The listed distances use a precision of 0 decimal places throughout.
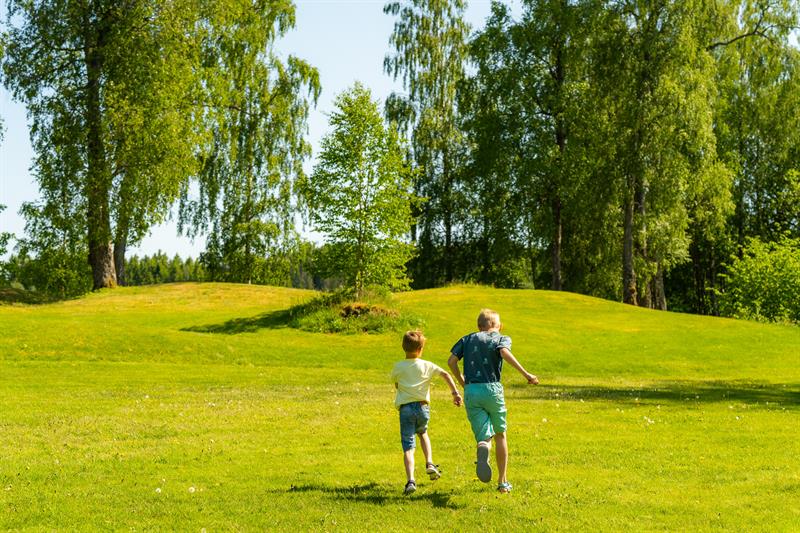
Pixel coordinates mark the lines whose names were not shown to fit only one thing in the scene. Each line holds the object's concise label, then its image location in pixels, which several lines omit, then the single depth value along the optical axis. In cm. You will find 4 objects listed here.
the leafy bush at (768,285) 5416
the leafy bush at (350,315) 3559
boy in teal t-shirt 1014
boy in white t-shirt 1048
